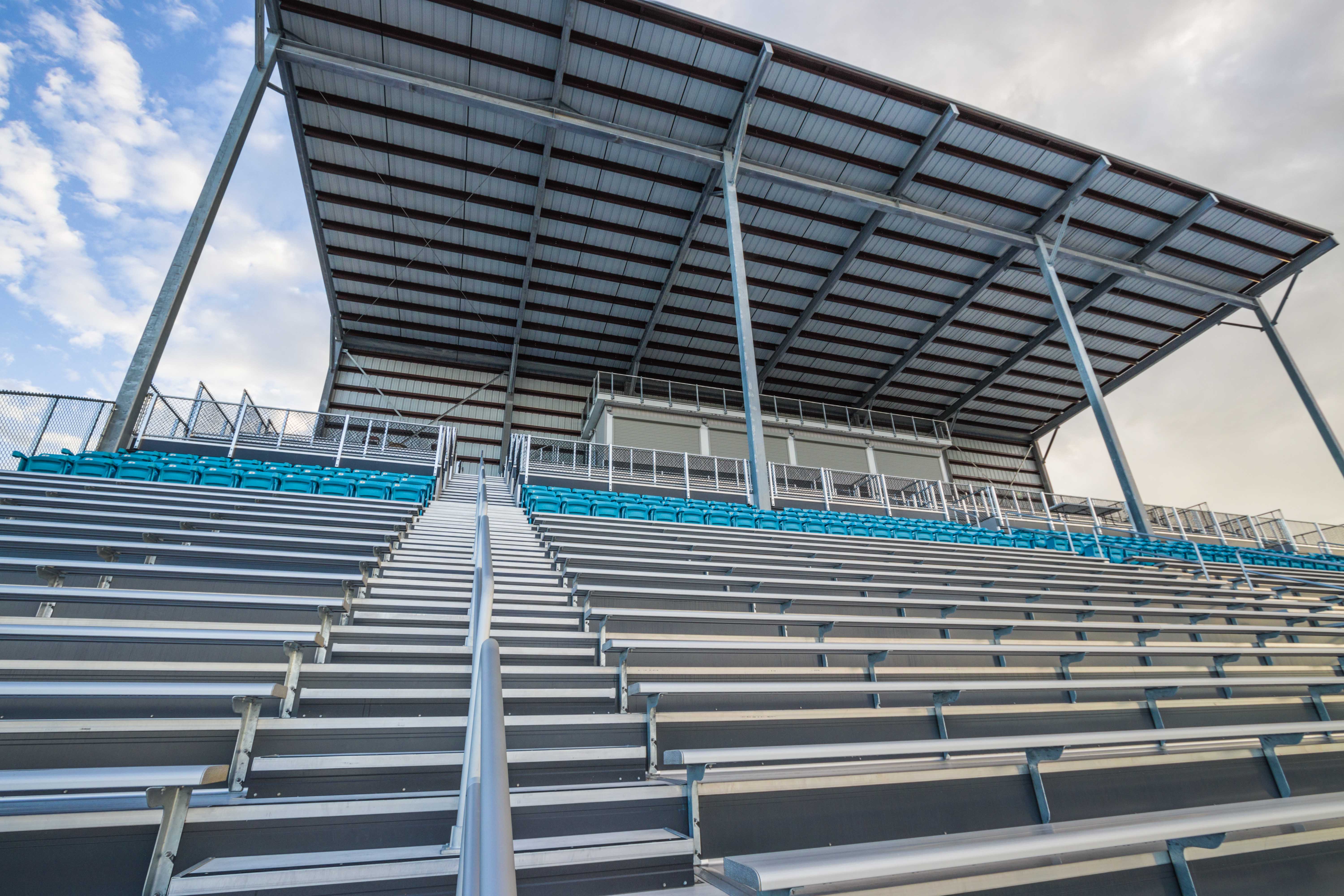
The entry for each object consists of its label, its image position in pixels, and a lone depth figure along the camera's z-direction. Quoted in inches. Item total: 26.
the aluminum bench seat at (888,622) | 133.9
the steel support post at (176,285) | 350.0
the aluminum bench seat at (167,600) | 104.3
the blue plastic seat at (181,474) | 286.0
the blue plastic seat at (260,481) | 300.5
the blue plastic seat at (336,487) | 309.3
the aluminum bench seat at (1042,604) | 155.4
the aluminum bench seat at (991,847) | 54.7
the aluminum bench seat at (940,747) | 79.6
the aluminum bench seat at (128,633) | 90.1
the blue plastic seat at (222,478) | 299.4
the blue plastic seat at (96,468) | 273.3
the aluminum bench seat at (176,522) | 172.2
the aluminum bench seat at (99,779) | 60.1
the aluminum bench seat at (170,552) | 133.9
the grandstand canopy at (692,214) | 508.7
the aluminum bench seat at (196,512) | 186.4
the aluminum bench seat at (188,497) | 209.9
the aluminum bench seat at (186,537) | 153.5
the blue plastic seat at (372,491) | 314.0
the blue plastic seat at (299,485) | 302.8
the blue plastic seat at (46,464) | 275.3
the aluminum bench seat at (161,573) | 116.8
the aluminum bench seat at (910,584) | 176.1
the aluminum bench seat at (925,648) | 117.5
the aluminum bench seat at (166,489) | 228.4
